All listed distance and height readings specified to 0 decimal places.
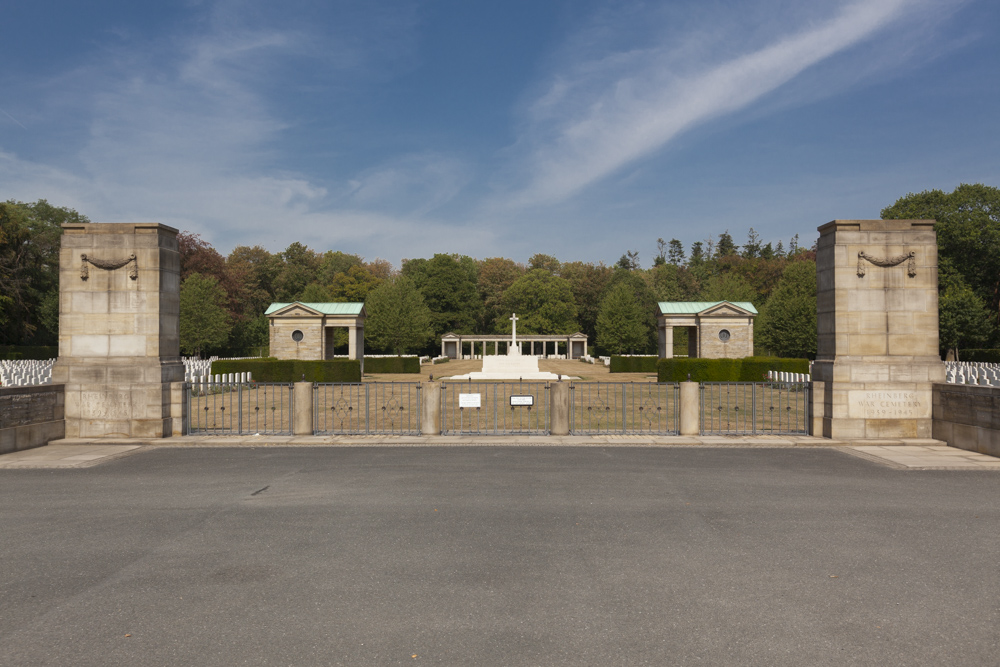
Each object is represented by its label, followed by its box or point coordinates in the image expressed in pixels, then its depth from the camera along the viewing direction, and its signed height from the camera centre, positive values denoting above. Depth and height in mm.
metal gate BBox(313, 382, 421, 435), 15680 -2720
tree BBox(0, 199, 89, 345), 49688 +5892
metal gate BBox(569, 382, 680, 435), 15980 -2700
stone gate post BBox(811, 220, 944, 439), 14227 +103
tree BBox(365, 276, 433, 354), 63406 +1402
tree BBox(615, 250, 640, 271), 130625 +15390
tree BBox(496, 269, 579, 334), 95062 +4698
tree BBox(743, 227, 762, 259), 134875 +19030
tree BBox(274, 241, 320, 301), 94938 +10042
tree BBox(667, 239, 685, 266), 143500 +19575
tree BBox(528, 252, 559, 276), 117750 +14057
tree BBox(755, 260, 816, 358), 51438 +641
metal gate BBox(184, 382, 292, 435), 15930 -2791
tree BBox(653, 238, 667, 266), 136500 +17598
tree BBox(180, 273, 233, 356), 55897 +1655
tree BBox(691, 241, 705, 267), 140388 +19245
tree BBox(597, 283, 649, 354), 76312 +1226
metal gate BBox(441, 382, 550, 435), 14719 -2655
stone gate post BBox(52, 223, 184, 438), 14461 +317
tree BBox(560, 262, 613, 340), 103250 +7125
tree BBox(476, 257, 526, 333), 107875 +8833
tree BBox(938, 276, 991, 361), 50219 +1193
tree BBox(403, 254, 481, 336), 93125 +6644
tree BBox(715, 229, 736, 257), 137625 +20162
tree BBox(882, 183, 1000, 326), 55781 +9572
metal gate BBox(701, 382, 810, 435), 15664 -2712
